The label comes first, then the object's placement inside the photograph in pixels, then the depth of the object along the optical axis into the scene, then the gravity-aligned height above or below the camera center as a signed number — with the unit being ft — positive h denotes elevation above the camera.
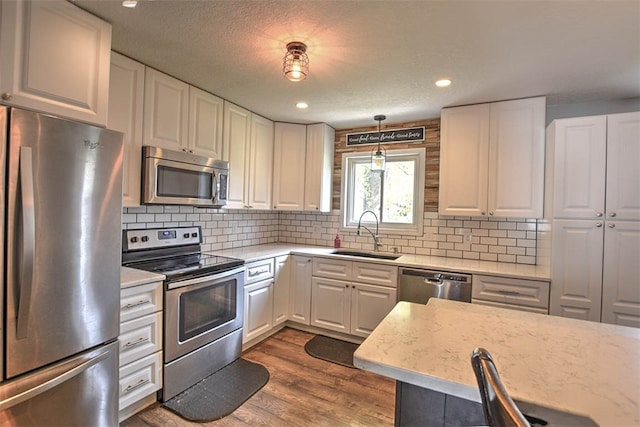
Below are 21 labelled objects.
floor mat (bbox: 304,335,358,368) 9.04 -4.29
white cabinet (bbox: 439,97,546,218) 8.52 +1.79
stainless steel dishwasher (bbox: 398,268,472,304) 8.50 -1.96
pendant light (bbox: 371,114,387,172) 9.79 +1.73
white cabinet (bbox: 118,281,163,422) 5.95 -2.84
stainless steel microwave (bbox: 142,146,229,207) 7.30 +0.82
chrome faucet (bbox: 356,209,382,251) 11.61 -0.75
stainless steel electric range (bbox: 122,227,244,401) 6.87 -2.29
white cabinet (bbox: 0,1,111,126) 4.50 +2.37
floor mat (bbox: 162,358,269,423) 6.52 -4.30
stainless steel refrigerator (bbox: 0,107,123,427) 4.22 -1.00
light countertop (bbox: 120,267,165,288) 5.95 -1.44
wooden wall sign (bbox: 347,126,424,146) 11.15 +3.06
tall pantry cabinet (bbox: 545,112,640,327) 6.86 +0.10
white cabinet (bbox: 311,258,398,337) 9.57 -2.62
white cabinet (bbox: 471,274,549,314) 7.72 -1.92
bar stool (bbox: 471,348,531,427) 1.56 -0.97
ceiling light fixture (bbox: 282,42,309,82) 5.97 +3.09
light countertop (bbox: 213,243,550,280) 8.16 -1.38
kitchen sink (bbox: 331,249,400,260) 10.92 -1.44
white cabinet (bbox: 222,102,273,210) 9.79 +1.90
